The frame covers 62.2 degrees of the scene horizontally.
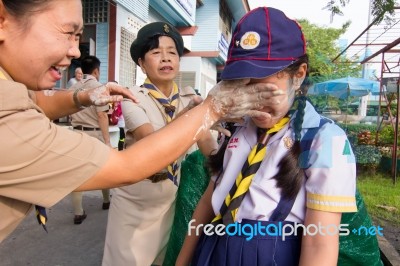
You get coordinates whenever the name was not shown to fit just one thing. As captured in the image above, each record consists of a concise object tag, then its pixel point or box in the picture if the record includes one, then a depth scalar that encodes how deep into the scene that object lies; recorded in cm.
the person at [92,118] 402
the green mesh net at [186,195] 195
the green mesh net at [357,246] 143
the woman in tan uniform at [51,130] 87
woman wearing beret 204
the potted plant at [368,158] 618
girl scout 108
